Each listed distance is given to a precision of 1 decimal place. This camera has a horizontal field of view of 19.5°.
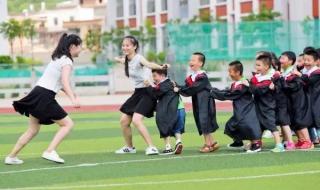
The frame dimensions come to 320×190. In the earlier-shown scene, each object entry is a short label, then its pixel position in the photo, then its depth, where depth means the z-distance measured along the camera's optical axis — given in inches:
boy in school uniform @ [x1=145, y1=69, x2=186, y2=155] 544.1
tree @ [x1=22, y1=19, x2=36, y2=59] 3575.3
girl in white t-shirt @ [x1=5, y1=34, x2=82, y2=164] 488.7
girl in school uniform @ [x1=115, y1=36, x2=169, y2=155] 536.7
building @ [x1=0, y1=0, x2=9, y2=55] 2568.4
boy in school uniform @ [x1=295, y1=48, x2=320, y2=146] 563.5
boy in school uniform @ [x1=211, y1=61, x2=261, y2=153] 533.0
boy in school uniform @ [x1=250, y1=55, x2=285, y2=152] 536.1
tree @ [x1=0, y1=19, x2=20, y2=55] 2741.1
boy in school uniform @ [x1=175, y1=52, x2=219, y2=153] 546.6
